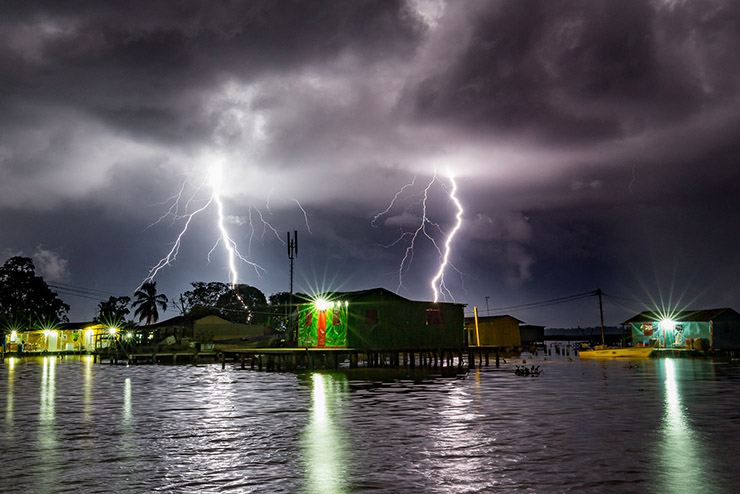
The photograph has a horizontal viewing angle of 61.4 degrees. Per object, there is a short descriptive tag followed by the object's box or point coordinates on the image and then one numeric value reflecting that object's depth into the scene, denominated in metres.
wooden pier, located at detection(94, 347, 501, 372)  43.69
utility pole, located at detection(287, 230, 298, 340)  56.94
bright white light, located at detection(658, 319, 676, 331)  67.69
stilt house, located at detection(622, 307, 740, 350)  63.74
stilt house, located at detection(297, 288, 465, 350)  45.56
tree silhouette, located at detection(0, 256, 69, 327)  101.50
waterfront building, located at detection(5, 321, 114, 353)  94.56
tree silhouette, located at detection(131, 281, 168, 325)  115.06
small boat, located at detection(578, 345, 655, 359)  61.47
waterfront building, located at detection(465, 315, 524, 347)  93.94
